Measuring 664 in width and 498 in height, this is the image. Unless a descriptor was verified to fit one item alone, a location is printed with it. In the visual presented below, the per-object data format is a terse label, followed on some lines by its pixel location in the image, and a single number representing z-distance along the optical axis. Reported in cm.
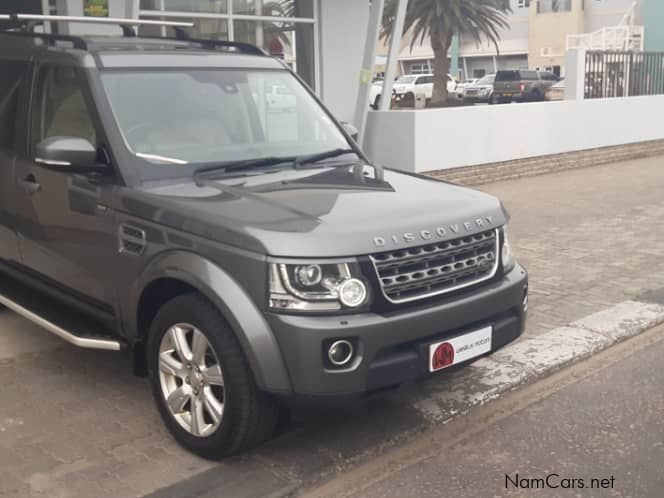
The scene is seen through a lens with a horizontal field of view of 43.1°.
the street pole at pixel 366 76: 1153
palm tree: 3241
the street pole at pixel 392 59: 1210
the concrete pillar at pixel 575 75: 1514
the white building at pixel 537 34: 5825
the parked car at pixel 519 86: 3794
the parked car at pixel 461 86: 4329
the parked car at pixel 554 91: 3350
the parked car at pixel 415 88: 4341
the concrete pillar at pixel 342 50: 1240
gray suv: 353
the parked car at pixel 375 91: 3264
